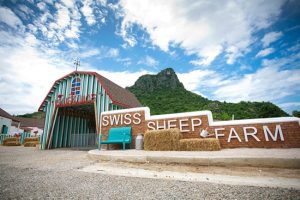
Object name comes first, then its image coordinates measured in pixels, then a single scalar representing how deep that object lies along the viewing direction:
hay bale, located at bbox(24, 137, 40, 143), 18.18
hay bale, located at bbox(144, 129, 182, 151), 7.38
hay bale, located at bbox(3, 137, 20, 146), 17.88
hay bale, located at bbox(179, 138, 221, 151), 6.68
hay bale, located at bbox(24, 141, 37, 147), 17.20
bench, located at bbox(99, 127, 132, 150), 8.76
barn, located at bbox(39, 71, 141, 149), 12.41
